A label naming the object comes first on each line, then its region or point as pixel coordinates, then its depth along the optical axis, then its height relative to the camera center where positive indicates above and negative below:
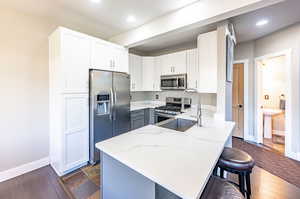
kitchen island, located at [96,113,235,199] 0.85 -0.47
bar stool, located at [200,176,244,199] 1.03 -0.69
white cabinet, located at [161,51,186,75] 3.67 +0.95
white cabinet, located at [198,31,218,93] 2.55 +0.68
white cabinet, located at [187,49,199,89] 3.40 +0.72
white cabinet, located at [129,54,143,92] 4.08 +0.79
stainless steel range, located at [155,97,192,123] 3.57 -0.26
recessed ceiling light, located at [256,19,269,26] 2.71 +1.50
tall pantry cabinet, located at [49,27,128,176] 2.37 +0.06
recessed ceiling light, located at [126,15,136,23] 2.67 +1.53
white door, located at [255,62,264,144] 3.79 -0.13
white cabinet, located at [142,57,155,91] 4.30 +0.77
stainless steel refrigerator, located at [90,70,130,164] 2.66 -0.14
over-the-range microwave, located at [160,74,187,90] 3.63 +0.44
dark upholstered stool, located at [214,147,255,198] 1.43 -0.67
